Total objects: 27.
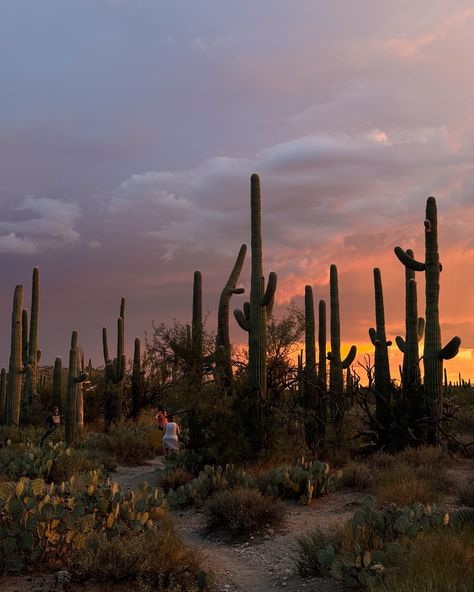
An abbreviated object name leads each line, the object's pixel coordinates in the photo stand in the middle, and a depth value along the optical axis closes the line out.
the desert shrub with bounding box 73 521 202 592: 6.32
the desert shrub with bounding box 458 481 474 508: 9.90
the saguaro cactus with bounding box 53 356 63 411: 24.20
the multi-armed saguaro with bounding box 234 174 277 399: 14.95
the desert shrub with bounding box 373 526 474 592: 5.25
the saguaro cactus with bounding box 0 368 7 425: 23.84
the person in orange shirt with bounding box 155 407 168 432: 20.45
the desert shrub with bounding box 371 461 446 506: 9.59
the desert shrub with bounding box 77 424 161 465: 17.77
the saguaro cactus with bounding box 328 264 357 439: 20.84
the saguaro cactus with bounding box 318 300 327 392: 21.30
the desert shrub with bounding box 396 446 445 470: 13.77
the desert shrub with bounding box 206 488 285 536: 8.95
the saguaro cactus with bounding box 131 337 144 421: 26.94
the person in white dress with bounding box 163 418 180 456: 16.02
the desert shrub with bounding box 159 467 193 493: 12.59
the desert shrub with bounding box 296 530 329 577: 7.00
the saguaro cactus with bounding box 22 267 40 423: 25.73
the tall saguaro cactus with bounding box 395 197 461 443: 16.38
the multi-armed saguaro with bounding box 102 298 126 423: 25.50
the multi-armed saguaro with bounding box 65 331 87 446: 19.40
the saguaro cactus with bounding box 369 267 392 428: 18.40
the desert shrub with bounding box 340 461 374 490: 11.46
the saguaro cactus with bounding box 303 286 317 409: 18.78
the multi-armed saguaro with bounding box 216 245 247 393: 20.56
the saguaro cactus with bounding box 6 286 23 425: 22.44
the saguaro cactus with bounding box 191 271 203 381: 22.38
